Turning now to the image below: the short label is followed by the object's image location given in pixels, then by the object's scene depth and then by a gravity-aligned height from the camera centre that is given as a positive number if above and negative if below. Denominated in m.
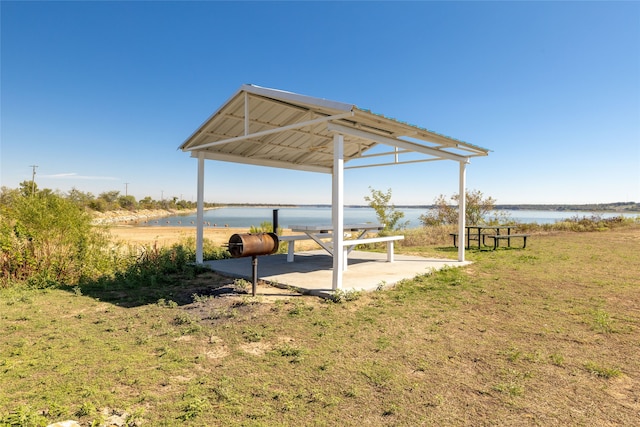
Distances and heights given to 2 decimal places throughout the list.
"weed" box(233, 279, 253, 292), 5.67 -1.21
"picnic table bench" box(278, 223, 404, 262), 6.42 -0.40
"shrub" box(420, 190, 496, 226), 18.08 +0.40
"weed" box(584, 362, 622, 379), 2.73 -1.28
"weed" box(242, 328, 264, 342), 3.55 -1.30
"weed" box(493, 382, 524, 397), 2.46 -1.30
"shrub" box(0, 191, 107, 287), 5.95 -0.50
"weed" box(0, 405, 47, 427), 1.96 -1.23
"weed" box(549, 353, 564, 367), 2.96 -1.29
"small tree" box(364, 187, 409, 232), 15.59 +0.43
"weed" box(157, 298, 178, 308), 4.72 -1.26
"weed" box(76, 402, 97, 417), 2.14 -1.27
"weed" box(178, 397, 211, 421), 2.15 -1.29
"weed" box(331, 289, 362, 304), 4.98 -1.20
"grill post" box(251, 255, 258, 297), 5.14 -0.93
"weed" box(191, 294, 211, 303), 4.93 -1.24
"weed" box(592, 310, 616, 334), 3.77 -1.26
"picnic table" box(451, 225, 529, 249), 10.97 -0.72
